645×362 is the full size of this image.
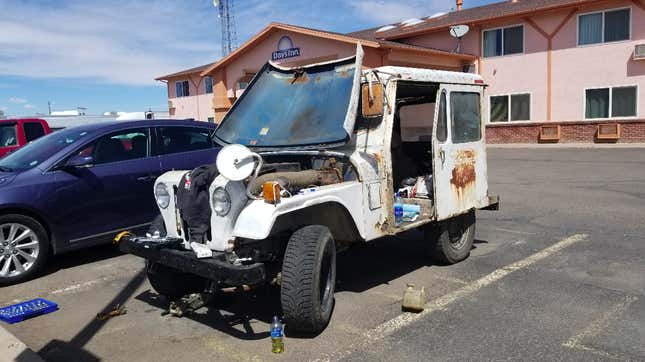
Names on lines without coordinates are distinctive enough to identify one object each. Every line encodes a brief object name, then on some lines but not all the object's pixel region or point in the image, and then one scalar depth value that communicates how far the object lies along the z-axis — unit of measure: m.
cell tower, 44.97
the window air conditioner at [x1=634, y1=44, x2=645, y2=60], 20.22
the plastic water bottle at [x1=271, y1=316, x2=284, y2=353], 3.79
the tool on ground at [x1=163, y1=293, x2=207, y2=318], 4.59
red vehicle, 10.91
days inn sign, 23.83
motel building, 20.89
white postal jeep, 3.88
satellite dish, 22.83
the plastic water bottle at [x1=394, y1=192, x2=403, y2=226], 5.08
